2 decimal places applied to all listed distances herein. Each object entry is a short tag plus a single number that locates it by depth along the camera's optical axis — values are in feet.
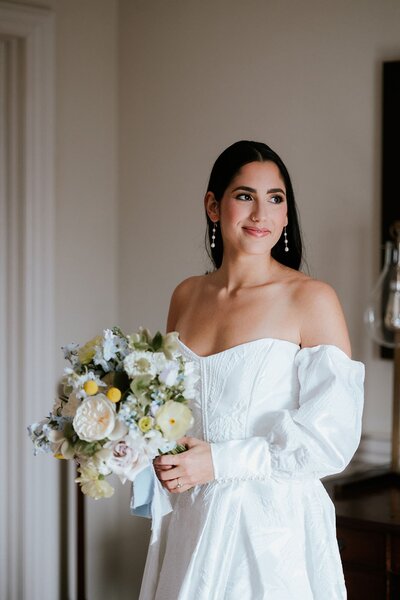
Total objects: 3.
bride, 6.19
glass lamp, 9.87
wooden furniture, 8.67
